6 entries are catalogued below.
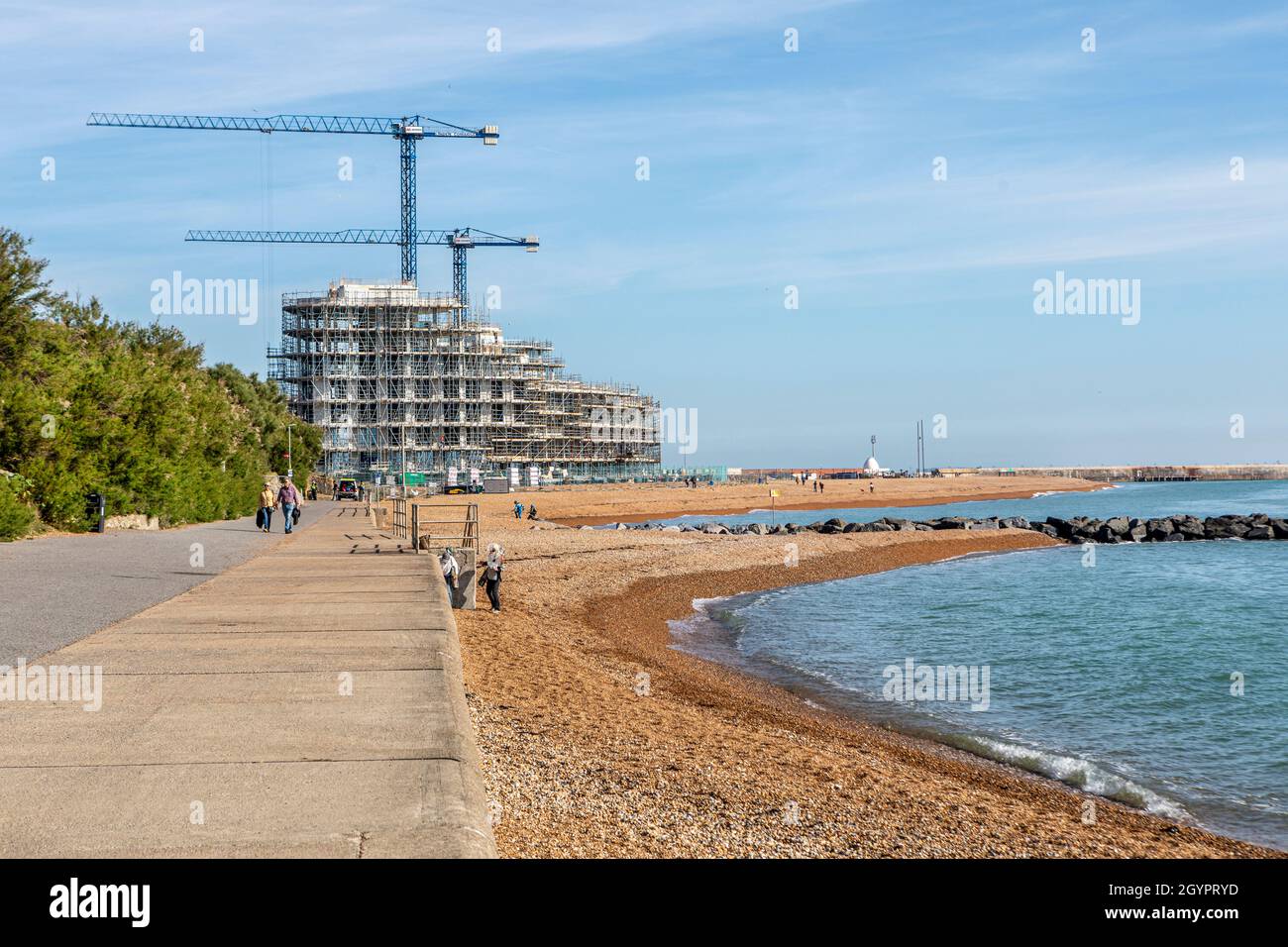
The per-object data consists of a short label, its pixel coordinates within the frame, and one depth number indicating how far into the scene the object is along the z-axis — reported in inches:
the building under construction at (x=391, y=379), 5949.8
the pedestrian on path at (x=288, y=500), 1504.7
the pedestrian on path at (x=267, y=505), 1520.7
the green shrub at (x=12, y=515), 1139.9
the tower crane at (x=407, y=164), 6820.9
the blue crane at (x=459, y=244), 7406.5
